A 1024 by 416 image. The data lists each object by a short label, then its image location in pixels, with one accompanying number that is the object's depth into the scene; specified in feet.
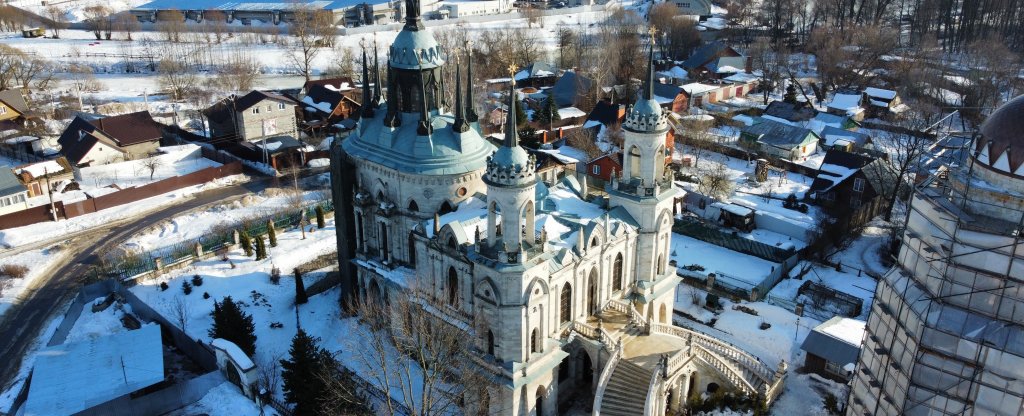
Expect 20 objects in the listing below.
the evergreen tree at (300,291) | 125.35
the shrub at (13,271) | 140.87
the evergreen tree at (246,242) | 143.13
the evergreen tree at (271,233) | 148.66
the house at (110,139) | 191.52
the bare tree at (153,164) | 191.66
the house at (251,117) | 213.46
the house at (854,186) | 158.92
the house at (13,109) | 228.43
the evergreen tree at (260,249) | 142.54
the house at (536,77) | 291.38
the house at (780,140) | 202.80
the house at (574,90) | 256.32
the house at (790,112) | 235.81
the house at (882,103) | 246.47
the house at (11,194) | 164.45
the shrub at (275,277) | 134.82
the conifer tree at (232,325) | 109.19
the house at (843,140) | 205.46
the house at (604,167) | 180.45
